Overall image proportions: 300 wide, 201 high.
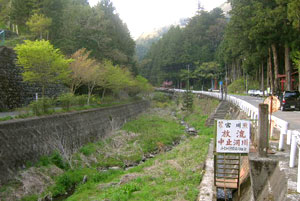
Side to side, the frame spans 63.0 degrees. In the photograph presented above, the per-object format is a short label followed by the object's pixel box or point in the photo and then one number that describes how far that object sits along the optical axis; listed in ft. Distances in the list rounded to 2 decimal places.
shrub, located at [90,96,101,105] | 82.29
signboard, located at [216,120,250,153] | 22.34
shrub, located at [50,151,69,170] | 42.21
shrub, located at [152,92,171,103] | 184.03
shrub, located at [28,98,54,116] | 46.21
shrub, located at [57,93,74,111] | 56.29
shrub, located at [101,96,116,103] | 94.25
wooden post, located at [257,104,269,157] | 23.39
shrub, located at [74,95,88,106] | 65.44
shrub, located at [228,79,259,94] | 170.95
